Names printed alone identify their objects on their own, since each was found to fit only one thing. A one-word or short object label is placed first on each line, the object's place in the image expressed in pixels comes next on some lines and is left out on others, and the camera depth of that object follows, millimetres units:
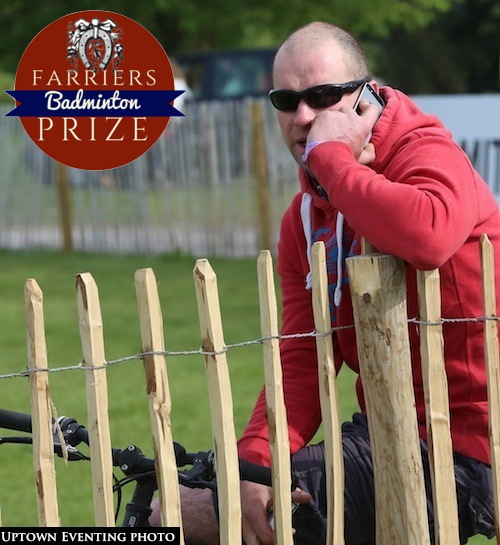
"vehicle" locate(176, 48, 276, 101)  41187
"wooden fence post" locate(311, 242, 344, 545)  5711
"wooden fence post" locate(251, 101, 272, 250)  25797
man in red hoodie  5781
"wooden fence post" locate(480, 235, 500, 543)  5801
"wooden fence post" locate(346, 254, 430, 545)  5684
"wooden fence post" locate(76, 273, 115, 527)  5352
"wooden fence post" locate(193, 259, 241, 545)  5496
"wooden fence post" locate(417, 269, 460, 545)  5742
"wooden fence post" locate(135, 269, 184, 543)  5387
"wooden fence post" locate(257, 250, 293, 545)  5637
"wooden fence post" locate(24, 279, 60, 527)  5332
